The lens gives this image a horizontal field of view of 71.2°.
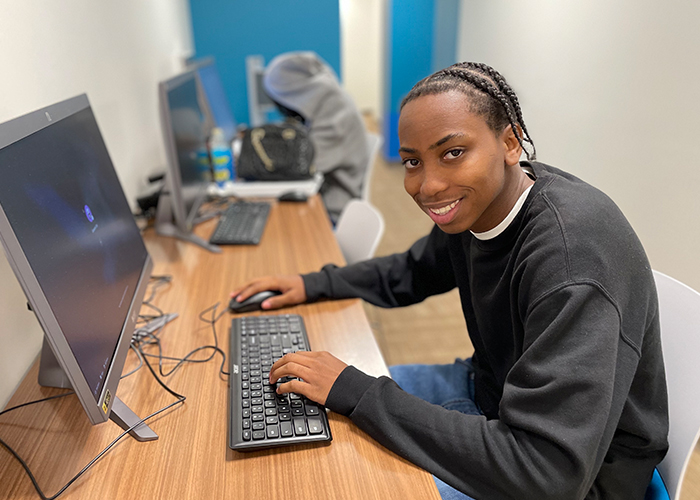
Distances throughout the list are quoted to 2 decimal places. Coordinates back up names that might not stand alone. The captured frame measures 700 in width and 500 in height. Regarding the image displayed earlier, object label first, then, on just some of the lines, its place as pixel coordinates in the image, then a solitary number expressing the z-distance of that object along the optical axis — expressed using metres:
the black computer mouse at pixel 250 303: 1.14
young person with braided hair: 0.64
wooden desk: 0.67
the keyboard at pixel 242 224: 1.55
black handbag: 2.06
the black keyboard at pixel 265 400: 0.74
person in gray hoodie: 2.38
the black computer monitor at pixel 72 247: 0.60
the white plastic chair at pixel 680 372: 0.79
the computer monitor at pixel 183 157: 1.36
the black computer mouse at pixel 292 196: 1.94
